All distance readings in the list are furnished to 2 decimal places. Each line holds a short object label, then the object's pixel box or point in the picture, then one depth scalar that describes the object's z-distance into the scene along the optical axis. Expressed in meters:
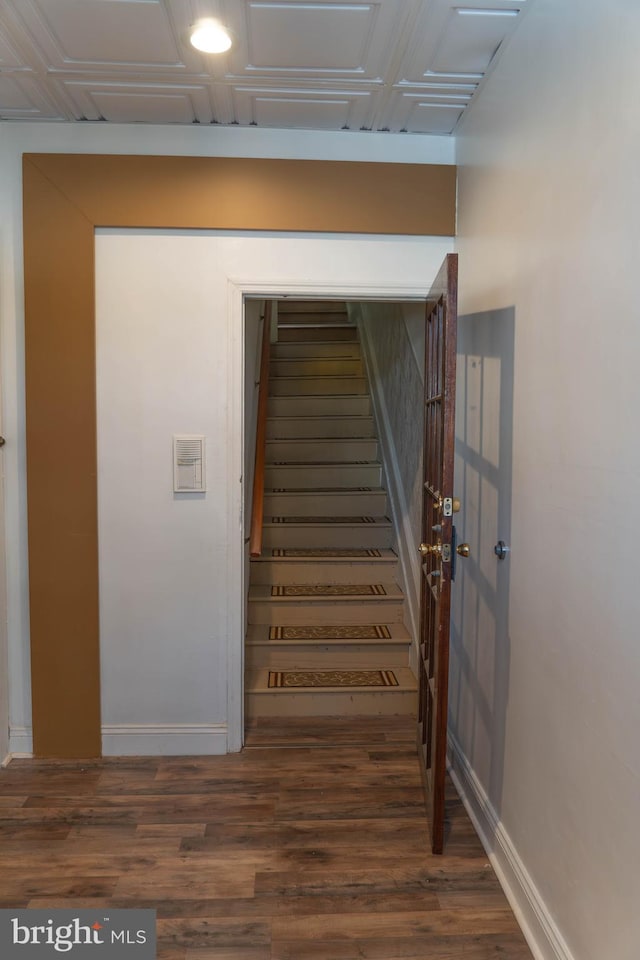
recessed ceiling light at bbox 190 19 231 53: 2.04
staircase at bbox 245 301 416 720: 3.25
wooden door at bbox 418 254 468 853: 2.14
